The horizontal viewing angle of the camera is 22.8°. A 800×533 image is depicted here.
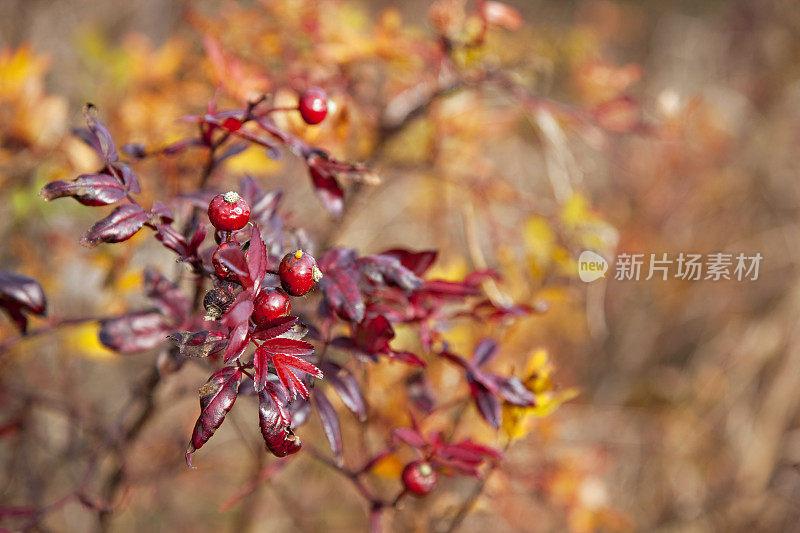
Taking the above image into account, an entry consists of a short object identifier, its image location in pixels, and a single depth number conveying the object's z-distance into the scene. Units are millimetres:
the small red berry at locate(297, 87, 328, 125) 479
